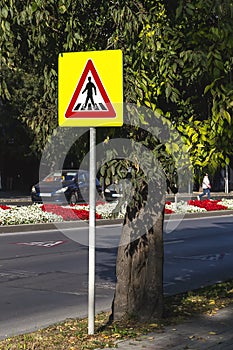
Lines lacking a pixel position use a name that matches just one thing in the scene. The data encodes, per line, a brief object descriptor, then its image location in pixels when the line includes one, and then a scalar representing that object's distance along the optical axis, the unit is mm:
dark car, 32469
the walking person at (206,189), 37825
